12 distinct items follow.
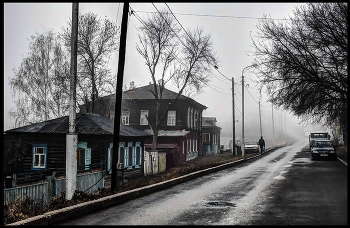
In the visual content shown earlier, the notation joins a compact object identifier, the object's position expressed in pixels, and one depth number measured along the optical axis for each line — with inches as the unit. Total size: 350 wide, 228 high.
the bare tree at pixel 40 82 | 1342.3
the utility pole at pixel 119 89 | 463.8
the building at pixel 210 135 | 2180.7
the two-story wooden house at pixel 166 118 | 1573.6
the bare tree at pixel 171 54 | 1441.9
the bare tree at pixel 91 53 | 1355.8
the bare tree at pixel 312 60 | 662.5
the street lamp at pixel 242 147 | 1391.2
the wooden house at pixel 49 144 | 847.1
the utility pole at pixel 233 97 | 1433.6
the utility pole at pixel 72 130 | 417.4
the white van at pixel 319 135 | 1855.3
